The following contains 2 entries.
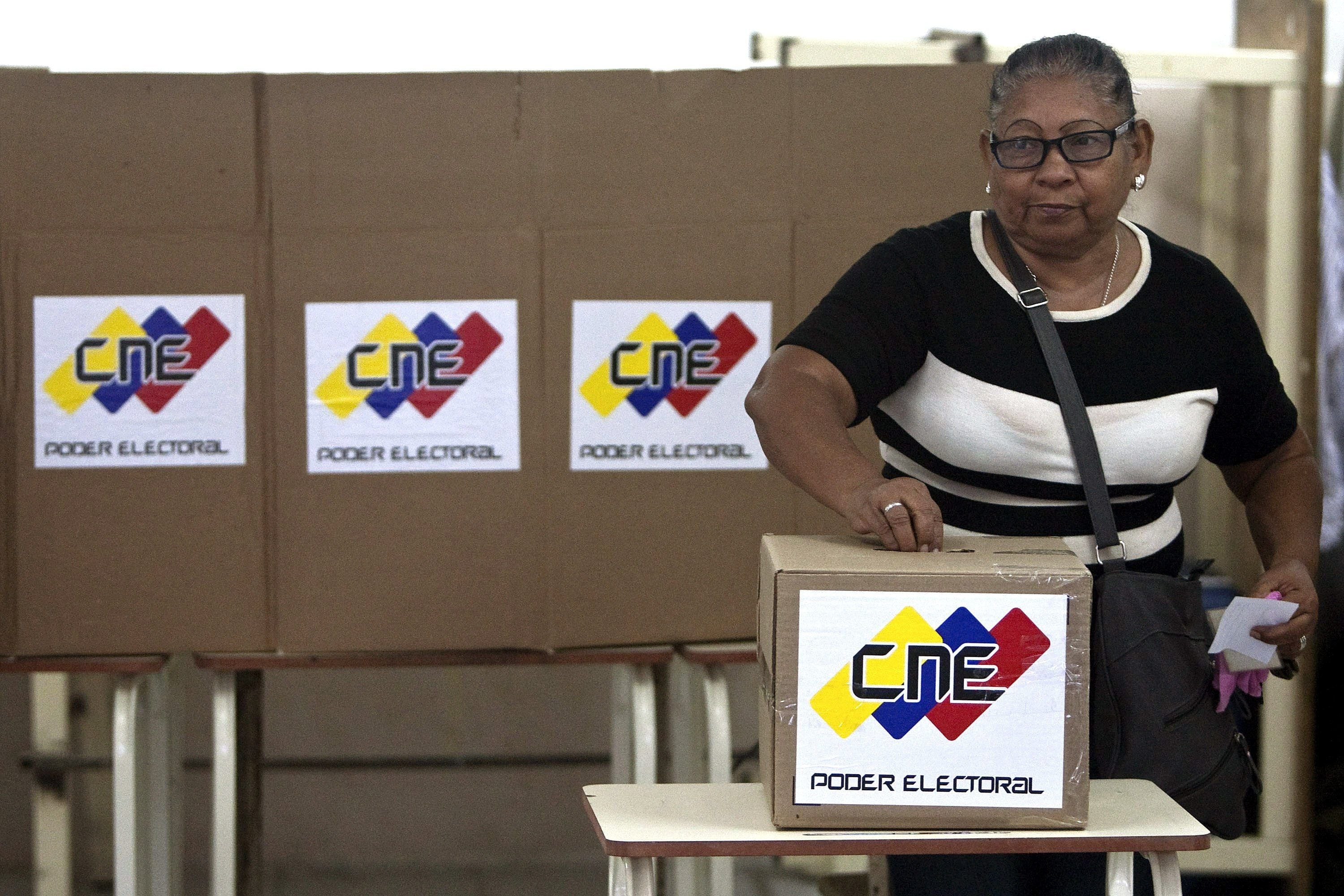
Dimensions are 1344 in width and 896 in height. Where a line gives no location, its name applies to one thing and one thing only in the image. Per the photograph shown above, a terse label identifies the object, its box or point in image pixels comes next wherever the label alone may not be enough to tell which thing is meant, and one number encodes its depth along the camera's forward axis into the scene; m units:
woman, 4.88
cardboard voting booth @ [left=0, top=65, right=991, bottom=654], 5.58
